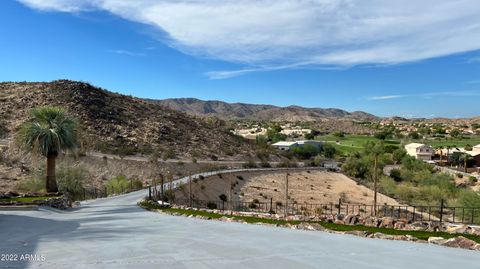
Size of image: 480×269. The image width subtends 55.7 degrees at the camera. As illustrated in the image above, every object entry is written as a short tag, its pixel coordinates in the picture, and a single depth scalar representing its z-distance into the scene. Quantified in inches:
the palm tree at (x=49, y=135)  1253.1
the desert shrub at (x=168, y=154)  2658.2
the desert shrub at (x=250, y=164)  2800.7
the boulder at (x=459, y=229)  604.9
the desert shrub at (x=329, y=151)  3936.8
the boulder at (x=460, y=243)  508.7
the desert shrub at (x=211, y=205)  1590.6
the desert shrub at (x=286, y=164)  2950.3
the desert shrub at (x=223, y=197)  1928.5
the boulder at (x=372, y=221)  697.0
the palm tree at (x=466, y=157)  3595.7
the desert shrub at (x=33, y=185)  1557.6
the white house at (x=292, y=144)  4097.7
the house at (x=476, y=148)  3993.6
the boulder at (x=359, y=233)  607.8
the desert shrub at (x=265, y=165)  2889.5
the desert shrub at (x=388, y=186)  2368.4
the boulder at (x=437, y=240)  539.5
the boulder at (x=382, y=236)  581.3
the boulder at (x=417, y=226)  645.7
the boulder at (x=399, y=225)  664.4
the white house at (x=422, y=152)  4079.7
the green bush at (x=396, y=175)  2898.6
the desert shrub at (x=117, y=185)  1831.9
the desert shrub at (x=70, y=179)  1634.4
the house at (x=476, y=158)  3769.7
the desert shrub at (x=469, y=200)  1604.3
